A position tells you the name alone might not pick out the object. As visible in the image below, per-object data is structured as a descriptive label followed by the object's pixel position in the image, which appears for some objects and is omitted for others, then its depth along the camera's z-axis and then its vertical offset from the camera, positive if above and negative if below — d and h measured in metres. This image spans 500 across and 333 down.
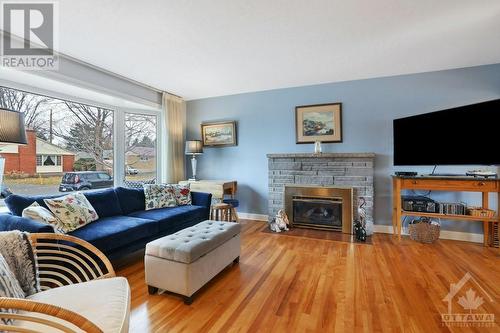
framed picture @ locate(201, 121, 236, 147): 4.27 +0.65
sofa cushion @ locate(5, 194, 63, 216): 2.00 -0.32
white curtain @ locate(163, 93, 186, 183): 4.19 +0.58
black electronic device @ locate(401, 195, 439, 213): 2.86 -0.50
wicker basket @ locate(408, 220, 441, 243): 2.91 -0.85
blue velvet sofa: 1.97 -0.59
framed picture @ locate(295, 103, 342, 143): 3.60 +0.72
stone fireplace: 3.34 -0.33
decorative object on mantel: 3.56 +0.31
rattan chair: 0.74 -0.53
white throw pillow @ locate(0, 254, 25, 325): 0.92 -0.51
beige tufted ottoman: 1.71 -0.76
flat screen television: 2.55 +0.37
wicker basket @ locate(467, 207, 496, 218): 2.64 -0.55
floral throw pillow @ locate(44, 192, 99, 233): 2.12 -0.43
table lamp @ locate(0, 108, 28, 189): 1.58 +0.29
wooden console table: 2.59 -0.25
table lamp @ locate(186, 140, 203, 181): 4.20 +0.37
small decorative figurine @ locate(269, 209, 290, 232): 3.52 -0.89
